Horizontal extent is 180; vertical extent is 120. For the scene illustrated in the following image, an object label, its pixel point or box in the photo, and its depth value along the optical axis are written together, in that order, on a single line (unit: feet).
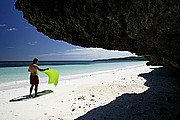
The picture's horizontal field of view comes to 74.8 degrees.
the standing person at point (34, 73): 19.49
